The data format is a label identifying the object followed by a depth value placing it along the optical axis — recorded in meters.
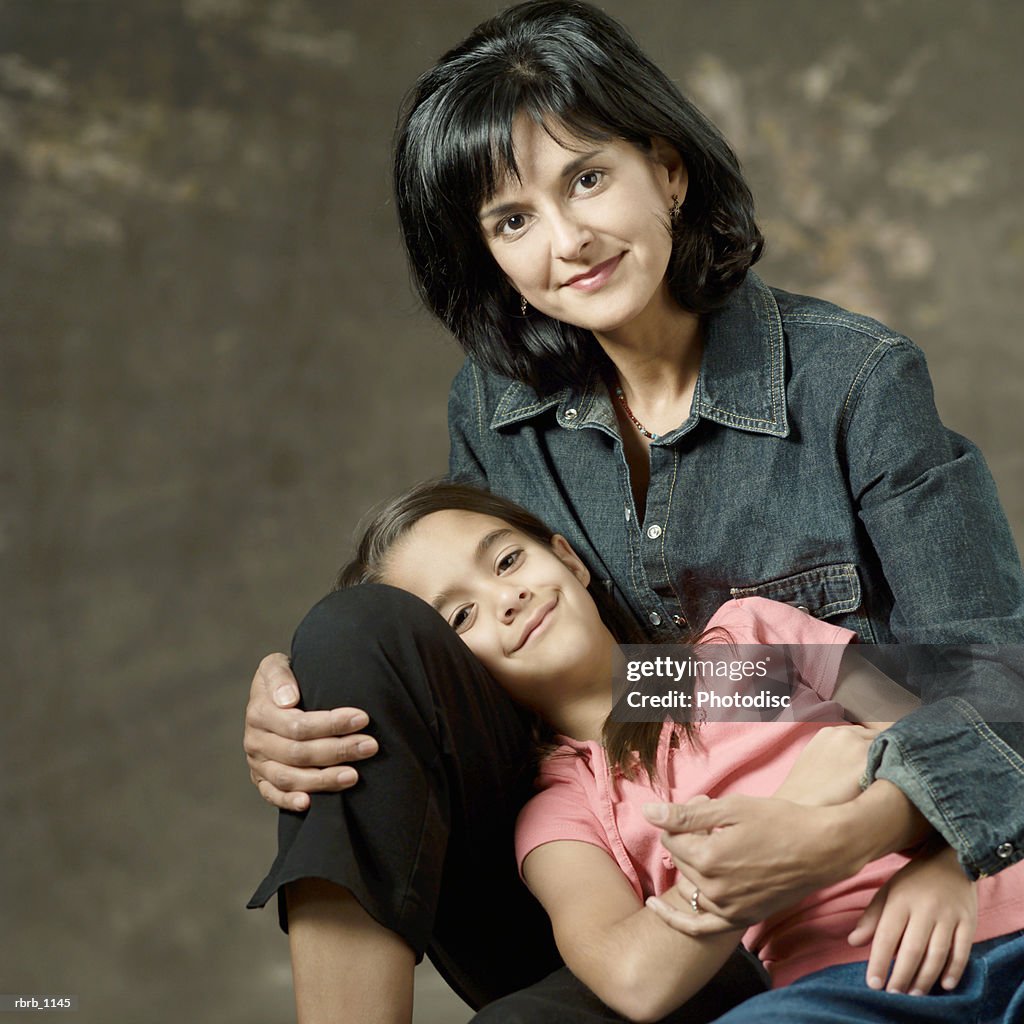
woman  1.46
